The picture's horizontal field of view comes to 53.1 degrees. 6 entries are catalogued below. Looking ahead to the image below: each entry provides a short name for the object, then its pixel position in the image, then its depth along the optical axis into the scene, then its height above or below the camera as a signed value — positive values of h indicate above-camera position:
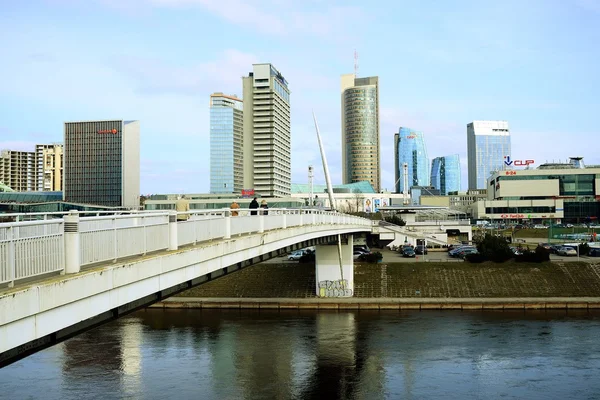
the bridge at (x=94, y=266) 10.34 -1.45
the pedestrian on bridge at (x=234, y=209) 23.97 -0.33
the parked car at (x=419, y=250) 78.12 -6.70
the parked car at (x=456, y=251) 72.88 -6.46
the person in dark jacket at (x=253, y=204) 31.28 -0.19
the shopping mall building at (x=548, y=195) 137.62 +0.55
